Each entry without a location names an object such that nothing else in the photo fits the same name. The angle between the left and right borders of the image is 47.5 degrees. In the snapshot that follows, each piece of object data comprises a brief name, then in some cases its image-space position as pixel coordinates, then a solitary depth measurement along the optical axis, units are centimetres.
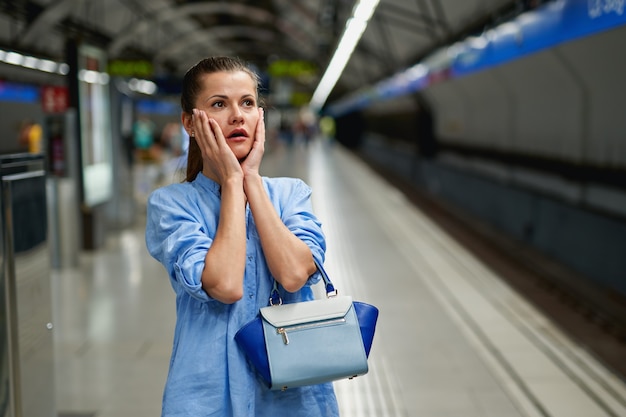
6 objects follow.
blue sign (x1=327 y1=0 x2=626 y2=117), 541
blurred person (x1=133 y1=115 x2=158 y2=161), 1634
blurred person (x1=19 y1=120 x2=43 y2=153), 883
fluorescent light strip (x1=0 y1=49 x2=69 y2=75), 870
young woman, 165
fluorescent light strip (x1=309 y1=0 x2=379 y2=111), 887
